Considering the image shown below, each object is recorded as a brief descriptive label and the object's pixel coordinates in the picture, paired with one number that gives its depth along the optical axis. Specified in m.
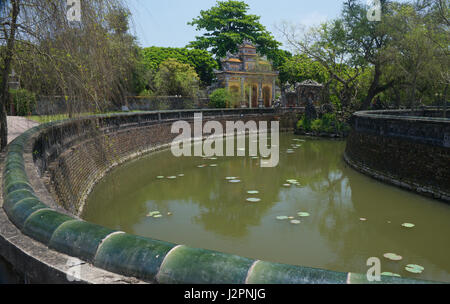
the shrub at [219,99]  29.09
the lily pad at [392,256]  5.69
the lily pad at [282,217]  7.57
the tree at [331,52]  24.89
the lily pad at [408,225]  7.05
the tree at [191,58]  38.50
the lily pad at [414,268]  5.24
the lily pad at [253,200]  8.99
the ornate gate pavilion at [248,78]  32.62
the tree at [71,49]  4.61
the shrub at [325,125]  23.70
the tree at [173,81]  29.09
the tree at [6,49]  4.75
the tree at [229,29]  41.88
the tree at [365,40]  23.64
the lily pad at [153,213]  8.05
